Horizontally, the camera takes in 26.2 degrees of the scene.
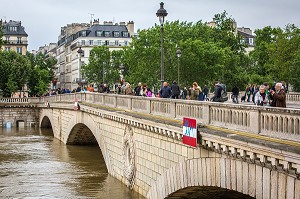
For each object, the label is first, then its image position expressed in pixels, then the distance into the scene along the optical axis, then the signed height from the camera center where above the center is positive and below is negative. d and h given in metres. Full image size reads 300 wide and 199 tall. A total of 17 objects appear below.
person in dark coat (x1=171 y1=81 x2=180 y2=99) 29.35 -0.28
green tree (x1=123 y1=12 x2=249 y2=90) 71.31 +3.24
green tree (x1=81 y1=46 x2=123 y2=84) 121.44 +3.85
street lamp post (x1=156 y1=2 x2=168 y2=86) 27.42 +3.02
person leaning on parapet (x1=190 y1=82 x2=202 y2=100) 30.04 -0.39
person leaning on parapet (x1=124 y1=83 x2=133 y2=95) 35.81 -0.33
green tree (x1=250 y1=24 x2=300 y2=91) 64.19 +3.22
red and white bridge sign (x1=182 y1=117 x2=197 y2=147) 18.70 -1.42
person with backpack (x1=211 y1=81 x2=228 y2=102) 23.02 -0.33
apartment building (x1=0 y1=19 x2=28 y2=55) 141.62 +10.49
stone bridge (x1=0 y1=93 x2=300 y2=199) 14.06 -1.87
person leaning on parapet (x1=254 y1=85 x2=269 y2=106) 21.50 -0.50
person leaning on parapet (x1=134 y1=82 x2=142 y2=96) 35.98 -0.34
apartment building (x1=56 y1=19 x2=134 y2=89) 128.88 +9.44
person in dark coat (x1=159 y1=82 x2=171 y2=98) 28.23 -0.31
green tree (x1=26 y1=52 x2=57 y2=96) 106.62 +1.74
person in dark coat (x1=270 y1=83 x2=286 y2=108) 16.98 -0.36
